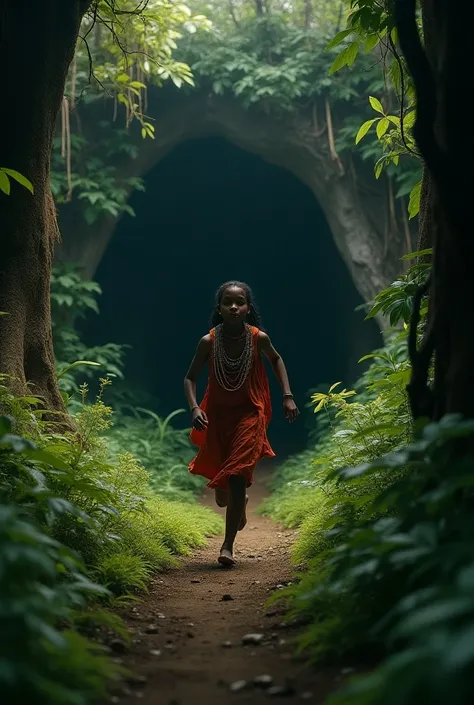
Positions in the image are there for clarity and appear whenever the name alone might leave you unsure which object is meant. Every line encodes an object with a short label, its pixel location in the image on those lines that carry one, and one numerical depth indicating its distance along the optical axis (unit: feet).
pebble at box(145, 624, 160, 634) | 10.73
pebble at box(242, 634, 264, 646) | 9.94
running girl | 17.40
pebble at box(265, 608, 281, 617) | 11.47
